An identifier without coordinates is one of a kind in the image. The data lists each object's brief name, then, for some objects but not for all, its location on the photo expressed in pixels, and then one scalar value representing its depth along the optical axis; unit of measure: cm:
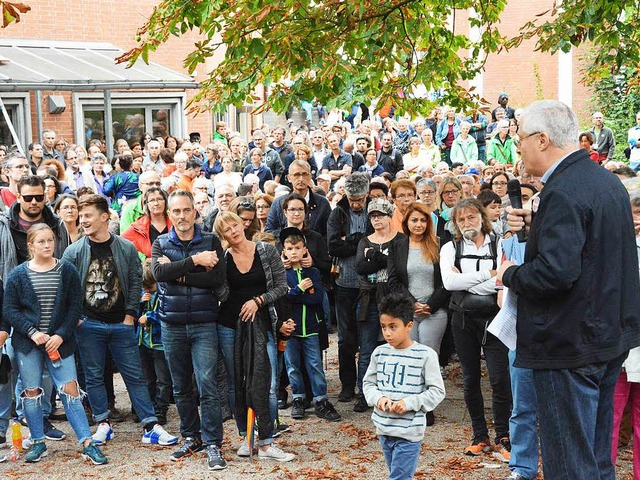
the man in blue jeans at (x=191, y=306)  750
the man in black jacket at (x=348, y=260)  937
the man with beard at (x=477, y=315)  759
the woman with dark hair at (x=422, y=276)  858
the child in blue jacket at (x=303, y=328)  880
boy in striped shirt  607
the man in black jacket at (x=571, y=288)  441
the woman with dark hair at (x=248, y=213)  920
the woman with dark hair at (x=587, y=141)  1495
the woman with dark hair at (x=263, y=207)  1041
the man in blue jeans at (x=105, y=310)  818
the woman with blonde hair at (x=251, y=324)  766
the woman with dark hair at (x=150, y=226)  924
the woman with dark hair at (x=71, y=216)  911
